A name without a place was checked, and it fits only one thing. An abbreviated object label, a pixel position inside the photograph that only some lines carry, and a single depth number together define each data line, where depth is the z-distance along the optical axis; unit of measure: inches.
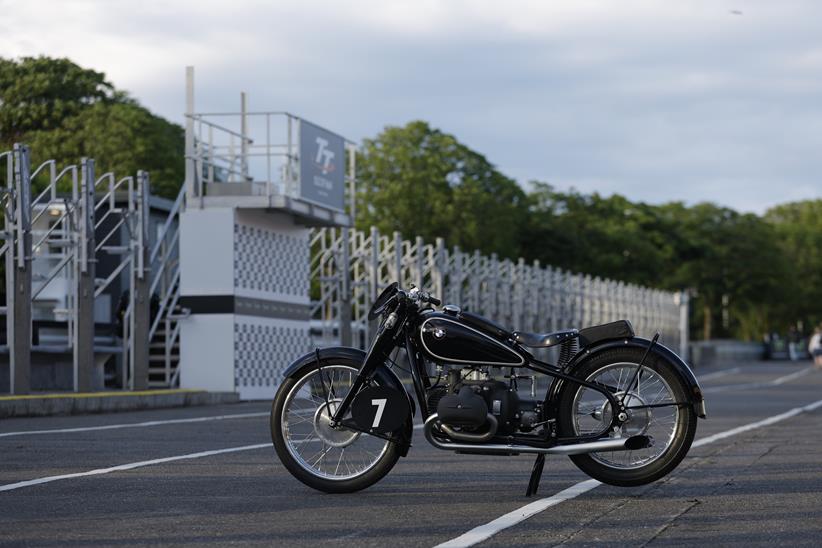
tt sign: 1088.2
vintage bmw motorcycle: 333.4
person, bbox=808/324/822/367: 2963.8
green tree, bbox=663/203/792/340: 4271.7
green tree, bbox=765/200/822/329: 4791.8
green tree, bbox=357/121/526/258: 2800.2
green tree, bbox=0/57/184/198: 2237.9
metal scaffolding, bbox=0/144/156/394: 775.1
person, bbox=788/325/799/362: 3988.7
